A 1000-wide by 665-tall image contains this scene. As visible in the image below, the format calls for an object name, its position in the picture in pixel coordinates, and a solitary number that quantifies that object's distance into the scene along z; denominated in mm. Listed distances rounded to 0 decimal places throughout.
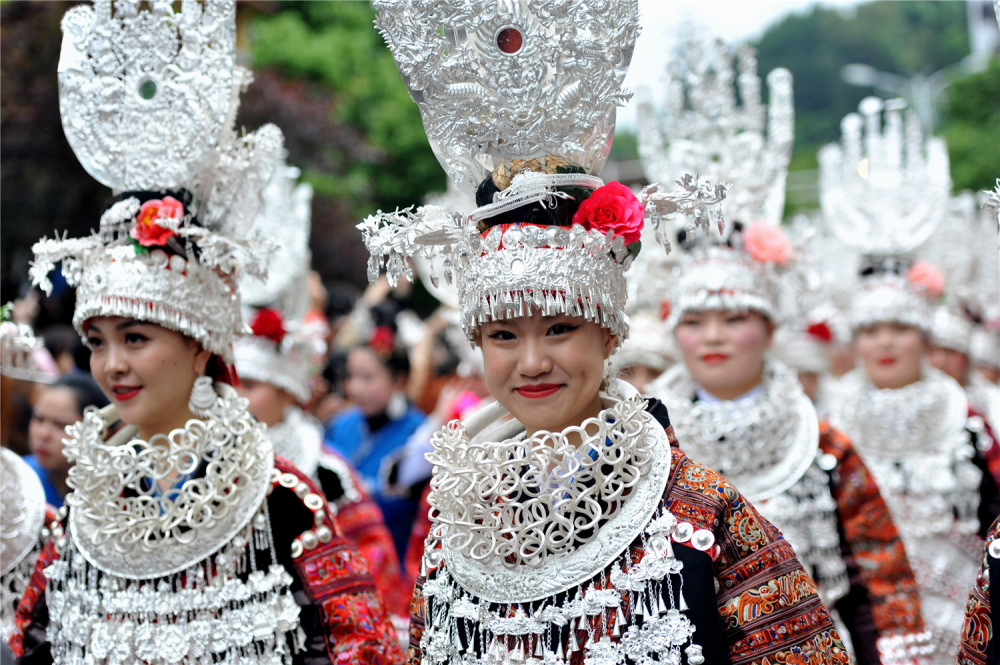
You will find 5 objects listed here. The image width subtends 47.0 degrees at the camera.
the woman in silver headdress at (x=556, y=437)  2781
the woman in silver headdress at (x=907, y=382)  5664
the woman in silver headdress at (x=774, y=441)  4422
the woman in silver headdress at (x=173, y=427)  3545
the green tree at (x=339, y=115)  17375
